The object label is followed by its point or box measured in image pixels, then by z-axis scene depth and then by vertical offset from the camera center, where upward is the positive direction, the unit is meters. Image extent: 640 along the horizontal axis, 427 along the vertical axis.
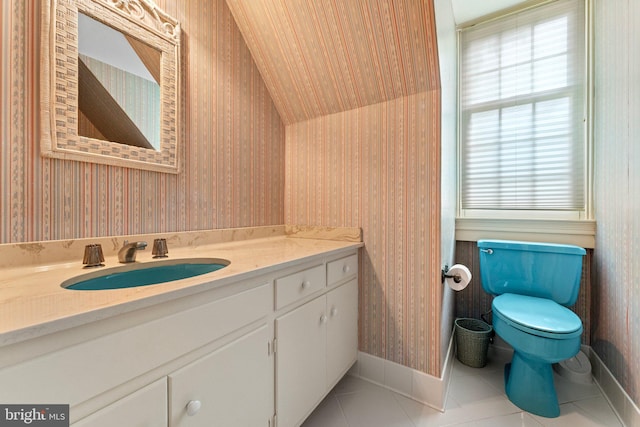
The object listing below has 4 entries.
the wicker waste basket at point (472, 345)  1.68 -0.86
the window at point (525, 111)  1.77 +0.74
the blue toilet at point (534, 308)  1.22 -0.53
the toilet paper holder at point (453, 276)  1.44 -0.35
